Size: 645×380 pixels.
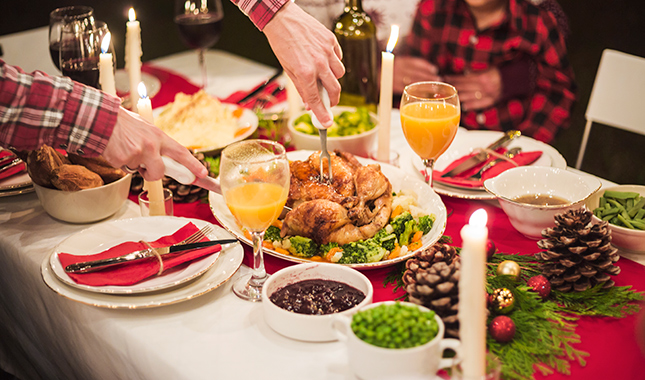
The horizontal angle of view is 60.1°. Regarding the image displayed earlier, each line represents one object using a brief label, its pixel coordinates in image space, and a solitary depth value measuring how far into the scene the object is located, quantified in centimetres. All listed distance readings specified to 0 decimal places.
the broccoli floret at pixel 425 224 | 146
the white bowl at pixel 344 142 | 187
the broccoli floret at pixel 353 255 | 133
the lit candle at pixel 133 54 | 182
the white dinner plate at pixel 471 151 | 170
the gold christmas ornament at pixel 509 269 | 128
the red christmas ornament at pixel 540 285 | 124
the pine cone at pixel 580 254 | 125
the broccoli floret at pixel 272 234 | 144
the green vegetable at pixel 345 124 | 195
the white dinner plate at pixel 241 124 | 193
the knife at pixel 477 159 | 181
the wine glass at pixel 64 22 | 191
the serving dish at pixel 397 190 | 135
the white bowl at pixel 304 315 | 109
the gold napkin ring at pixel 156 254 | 126
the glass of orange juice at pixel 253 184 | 117
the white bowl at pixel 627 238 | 136
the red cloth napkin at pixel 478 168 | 172
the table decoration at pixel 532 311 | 106
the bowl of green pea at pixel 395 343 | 93
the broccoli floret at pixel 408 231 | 143
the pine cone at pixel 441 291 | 106
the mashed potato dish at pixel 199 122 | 199
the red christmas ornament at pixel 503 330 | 110
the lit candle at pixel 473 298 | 77
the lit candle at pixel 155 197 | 157
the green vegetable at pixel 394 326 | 94
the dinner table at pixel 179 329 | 109
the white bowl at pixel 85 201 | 152
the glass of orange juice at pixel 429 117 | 159
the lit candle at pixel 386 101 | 177
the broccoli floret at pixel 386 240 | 140
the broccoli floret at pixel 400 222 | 145
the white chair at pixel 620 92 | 227
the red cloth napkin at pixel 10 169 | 180
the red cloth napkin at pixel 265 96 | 242
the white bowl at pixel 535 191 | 144
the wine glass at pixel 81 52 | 185
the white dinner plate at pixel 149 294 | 120
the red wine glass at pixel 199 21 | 245
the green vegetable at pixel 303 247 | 137
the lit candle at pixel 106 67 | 167
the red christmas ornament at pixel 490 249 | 139
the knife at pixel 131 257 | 125
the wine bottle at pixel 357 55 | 218
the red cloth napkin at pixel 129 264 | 123
